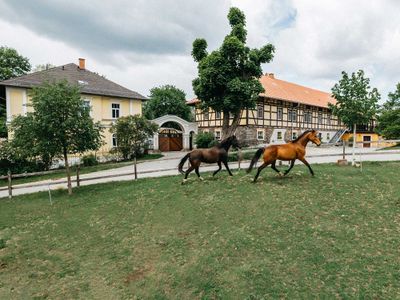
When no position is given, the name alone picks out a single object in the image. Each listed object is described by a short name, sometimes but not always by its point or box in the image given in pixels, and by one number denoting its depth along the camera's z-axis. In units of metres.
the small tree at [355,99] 14.89
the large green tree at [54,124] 10.68
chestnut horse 9.54
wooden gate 33.38
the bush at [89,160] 21.95
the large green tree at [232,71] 18.31
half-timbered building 31.20
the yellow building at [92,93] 22.97
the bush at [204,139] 28.33
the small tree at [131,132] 23.53
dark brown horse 10.70
